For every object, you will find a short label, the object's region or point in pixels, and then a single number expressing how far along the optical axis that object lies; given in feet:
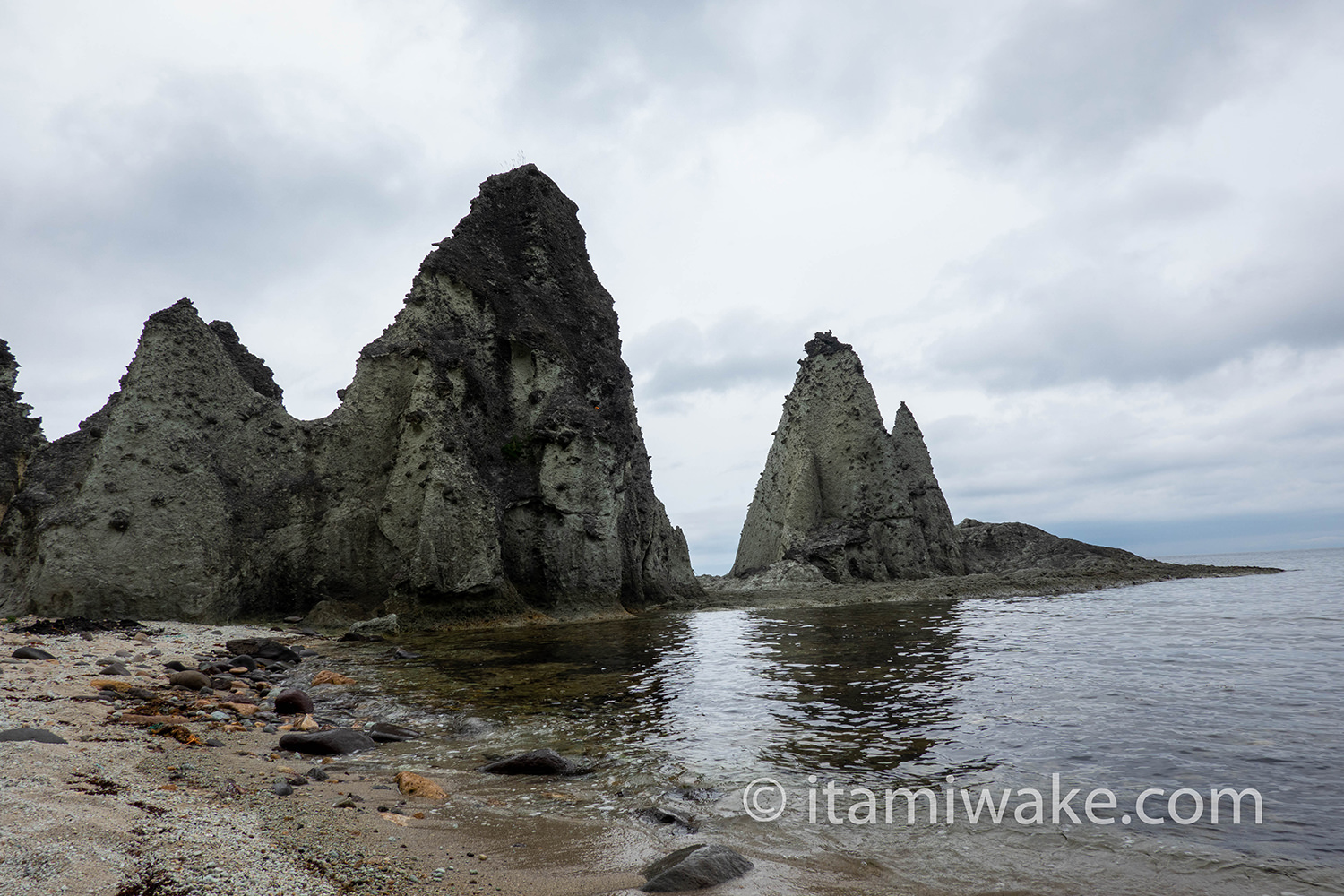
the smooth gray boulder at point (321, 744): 19.16
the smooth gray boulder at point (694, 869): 10.50
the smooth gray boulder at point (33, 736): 13.67
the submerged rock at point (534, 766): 17.48
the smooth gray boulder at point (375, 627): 50.78
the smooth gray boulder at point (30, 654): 27.02
